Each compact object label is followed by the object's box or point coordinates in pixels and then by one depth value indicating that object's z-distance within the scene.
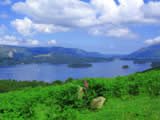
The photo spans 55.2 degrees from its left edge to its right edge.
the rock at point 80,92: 8.28
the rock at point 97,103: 7.59
